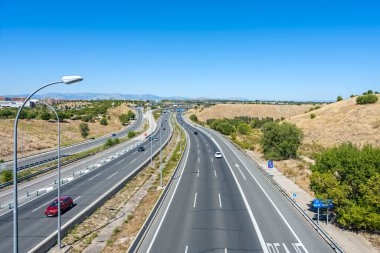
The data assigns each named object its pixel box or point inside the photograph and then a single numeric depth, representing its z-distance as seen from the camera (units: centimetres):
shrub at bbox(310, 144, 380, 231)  2055
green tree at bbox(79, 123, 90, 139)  9350
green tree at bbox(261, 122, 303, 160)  5434
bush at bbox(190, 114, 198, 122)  17325
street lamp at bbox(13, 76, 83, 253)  1095
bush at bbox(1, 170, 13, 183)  3941
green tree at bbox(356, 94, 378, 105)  9069
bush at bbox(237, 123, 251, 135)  10800
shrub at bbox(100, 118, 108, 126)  12789
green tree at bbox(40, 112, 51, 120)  10246
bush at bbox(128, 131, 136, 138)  9725
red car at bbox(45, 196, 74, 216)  2597
